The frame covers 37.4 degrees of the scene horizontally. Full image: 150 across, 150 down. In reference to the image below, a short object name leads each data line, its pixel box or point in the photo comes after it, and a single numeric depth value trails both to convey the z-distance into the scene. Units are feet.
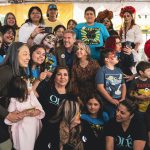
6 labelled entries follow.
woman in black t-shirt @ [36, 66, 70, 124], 7.84
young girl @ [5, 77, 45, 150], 6.99
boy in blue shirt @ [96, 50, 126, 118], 8.49
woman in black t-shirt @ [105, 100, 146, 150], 7.24
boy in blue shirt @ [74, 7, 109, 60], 10.09
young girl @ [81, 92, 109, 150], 7.48
